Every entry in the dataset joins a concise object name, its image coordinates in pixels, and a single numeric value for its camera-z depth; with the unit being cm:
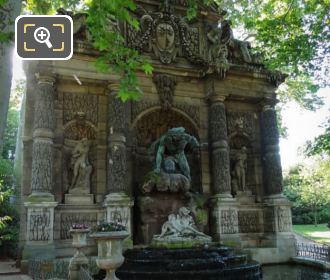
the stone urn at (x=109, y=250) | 666
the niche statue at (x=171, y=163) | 1172
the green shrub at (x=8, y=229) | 1375
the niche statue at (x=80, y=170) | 1211
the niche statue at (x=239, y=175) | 1427
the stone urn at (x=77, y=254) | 838
